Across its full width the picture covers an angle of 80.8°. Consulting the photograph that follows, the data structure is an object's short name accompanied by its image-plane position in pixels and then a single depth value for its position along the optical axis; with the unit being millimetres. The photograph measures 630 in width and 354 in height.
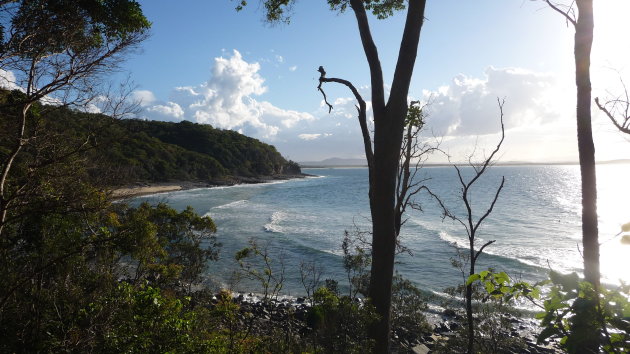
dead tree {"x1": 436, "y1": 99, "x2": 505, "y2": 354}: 6800
